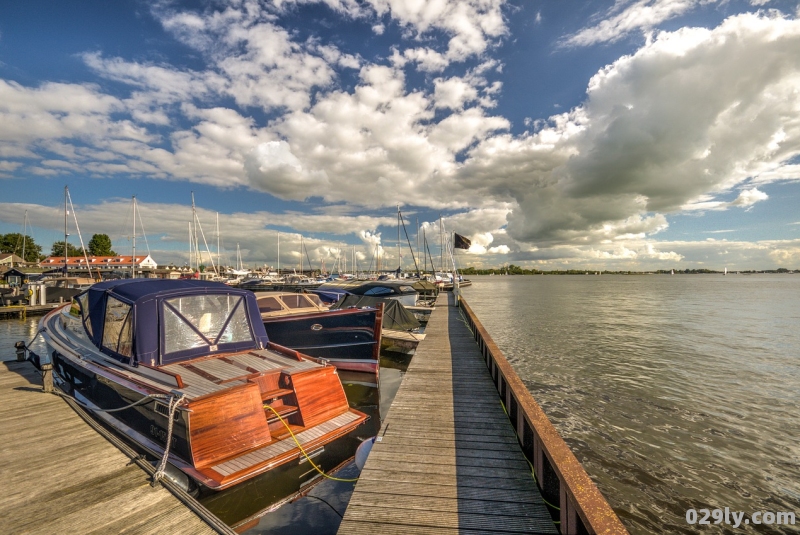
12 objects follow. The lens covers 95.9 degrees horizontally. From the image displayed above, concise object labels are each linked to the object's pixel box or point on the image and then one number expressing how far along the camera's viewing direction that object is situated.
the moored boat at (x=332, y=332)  11.48
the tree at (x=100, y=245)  106.75
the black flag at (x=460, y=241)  36.31
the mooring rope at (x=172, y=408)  4.46
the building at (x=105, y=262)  89.62
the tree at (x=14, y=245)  90.38
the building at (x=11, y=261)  65.46
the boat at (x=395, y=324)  15.48
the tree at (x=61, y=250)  105.12
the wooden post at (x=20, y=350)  10.63
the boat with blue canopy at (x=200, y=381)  5.07
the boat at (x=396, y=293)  21.48
